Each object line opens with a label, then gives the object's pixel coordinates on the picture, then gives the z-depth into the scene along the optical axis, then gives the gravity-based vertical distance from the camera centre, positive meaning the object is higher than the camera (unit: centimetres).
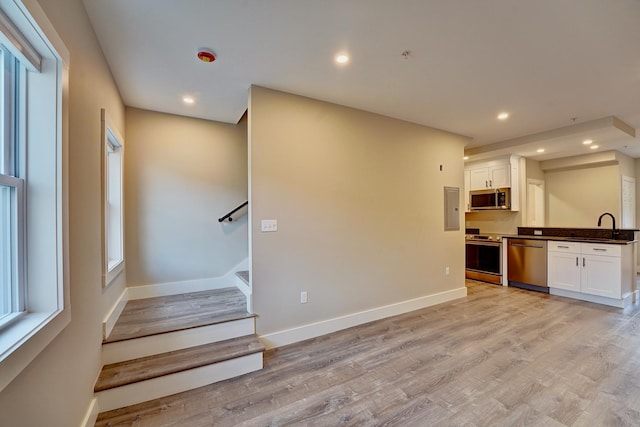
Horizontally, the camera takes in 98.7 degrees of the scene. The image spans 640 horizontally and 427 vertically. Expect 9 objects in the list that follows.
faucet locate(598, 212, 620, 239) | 432 -36
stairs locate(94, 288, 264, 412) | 204 -120
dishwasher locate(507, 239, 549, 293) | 473 -94
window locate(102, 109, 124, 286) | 306 +10
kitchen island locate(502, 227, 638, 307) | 399 -85
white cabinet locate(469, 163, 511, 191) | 546 +71
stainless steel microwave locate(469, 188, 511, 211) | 543 +25
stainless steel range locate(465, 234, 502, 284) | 529 -92
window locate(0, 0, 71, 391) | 115 +16
